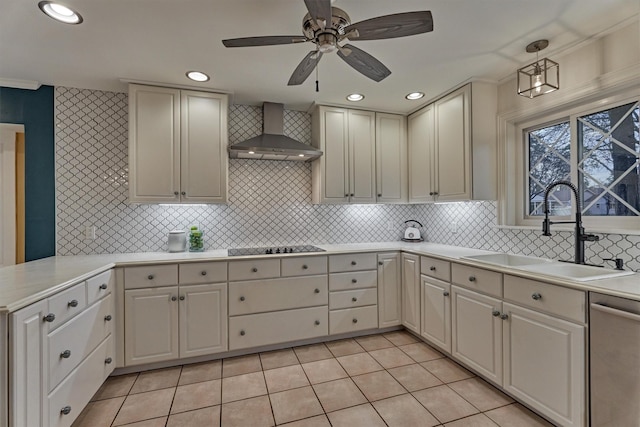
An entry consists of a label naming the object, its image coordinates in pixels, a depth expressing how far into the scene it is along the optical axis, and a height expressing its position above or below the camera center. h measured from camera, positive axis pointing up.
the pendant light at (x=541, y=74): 2.05 +0.99
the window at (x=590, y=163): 1.97 +0.36
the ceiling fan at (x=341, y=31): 1.33 +0.88
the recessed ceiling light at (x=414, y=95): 2.93 +1.18
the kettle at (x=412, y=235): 3.65 -0.28
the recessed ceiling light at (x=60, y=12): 1.63 +1.15
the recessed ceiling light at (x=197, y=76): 2.45 +1.17
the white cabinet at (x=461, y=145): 2.66 +0.64
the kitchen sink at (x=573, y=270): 1.76 -0.38
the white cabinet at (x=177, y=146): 2.60 +0.63
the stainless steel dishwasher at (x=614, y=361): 1.36 -0.72
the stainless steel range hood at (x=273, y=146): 2.79 +0.65
